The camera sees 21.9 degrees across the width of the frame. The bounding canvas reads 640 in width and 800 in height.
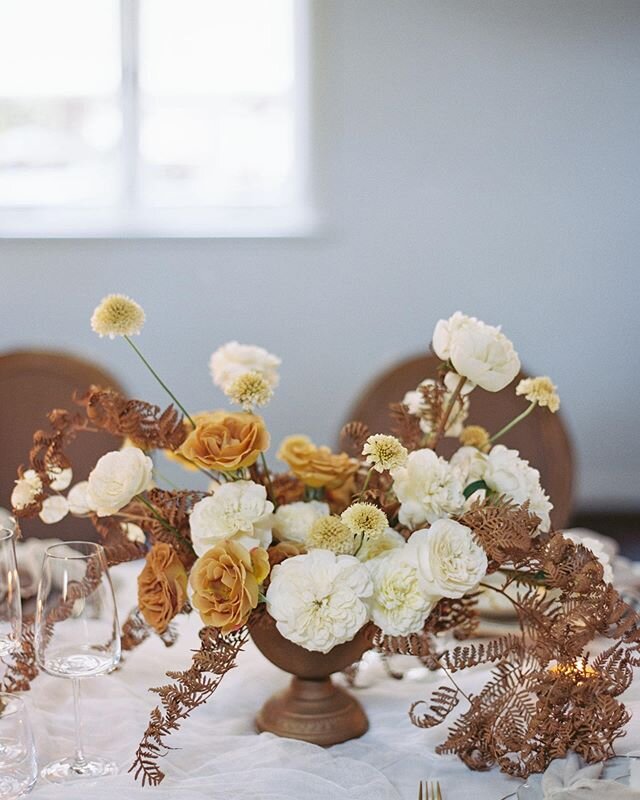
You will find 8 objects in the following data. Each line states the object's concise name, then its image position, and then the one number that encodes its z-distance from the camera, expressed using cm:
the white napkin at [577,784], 149
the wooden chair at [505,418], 253
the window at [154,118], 491
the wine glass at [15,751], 146
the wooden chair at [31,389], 260
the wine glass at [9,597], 156
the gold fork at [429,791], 152
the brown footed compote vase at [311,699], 165
